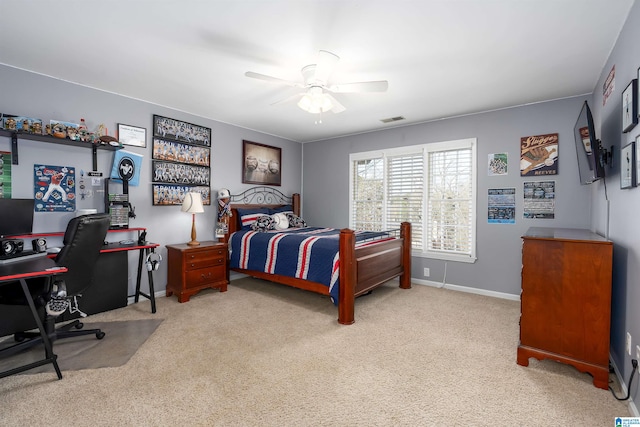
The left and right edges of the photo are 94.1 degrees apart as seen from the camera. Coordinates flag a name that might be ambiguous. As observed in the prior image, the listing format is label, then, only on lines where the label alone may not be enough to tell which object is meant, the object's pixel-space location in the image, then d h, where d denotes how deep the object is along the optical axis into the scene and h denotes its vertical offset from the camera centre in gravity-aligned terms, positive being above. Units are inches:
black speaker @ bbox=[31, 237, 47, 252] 106.5 -13.5
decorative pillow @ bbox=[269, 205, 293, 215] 207.4 -0.6
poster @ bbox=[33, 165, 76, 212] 119.3 +7.9
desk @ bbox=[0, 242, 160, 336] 126.4 -34.7
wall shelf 110.8 +26.9
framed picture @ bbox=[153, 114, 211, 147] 154.9 +42.4
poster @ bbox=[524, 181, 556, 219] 143.7 +4.9
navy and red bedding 130.3 -21.8
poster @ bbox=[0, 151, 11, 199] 111.0 +12.1
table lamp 152.0 +1.5
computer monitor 100.9 -3.1
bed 122.6 -22.8
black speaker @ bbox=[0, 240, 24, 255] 97.5 -13.2
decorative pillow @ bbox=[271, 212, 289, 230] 185.3 -8.0
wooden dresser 78.7 -25.6
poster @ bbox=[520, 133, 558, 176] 142.4 +26.6
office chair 86.6 -22.6
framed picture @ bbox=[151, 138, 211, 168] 155.0 +30.6
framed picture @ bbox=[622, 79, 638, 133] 71.2 +25.8
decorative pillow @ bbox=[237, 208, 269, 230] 186.7 -5.0
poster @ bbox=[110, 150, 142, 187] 139.4 +19.6
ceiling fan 93.1 +42.3
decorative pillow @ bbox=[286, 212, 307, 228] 201.1 -8.7
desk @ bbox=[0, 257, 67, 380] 72.6 -16.5
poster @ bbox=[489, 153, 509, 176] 155.3 +23.9
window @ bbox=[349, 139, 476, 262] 168.2 +9.0
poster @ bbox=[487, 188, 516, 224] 153.4 +1.6
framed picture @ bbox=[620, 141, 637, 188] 71.7 +11.2
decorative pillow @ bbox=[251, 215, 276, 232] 179.2 -9.6
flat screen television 86.6 +18.6
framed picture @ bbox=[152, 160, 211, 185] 155.0 +19.1
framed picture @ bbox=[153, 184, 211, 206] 155.1 +7.8
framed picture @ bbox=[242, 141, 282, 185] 199.0 +31.1
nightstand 147.3 -31.2
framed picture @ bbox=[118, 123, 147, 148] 142.4 +35.5
